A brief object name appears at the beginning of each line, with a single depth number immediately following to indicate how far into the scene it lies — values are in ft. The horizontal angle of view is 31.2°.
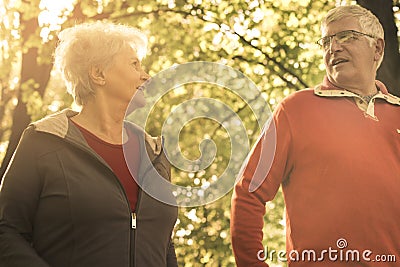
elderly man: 12.44
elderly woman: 10.94
